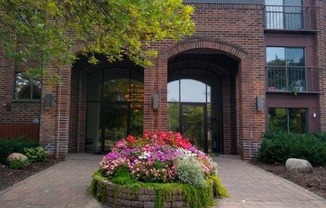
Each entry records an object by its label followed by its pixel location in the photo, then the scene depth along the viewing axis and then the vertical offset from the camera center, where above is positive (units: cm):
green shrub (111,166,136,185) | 742 -105
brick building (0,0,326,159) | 1508 +201
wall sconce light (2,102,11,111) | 1762 +95
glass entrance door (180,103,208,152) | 1788 +13
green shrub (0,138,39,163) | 1282 -71
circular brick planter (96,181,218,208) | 713 -140
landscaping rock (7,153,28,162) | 1209 -102
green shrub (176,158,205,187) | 743 -94
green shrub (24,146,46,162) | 1309 -100
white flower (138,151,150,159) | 796 -62
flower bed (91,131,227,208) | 716 -108
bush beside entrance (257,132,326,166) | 1323 -79
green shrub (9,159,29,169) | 1173 -121
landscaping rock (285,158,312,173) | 1155 -121
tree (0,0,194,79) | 688 +215
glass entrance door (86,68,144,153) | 1772 +98
